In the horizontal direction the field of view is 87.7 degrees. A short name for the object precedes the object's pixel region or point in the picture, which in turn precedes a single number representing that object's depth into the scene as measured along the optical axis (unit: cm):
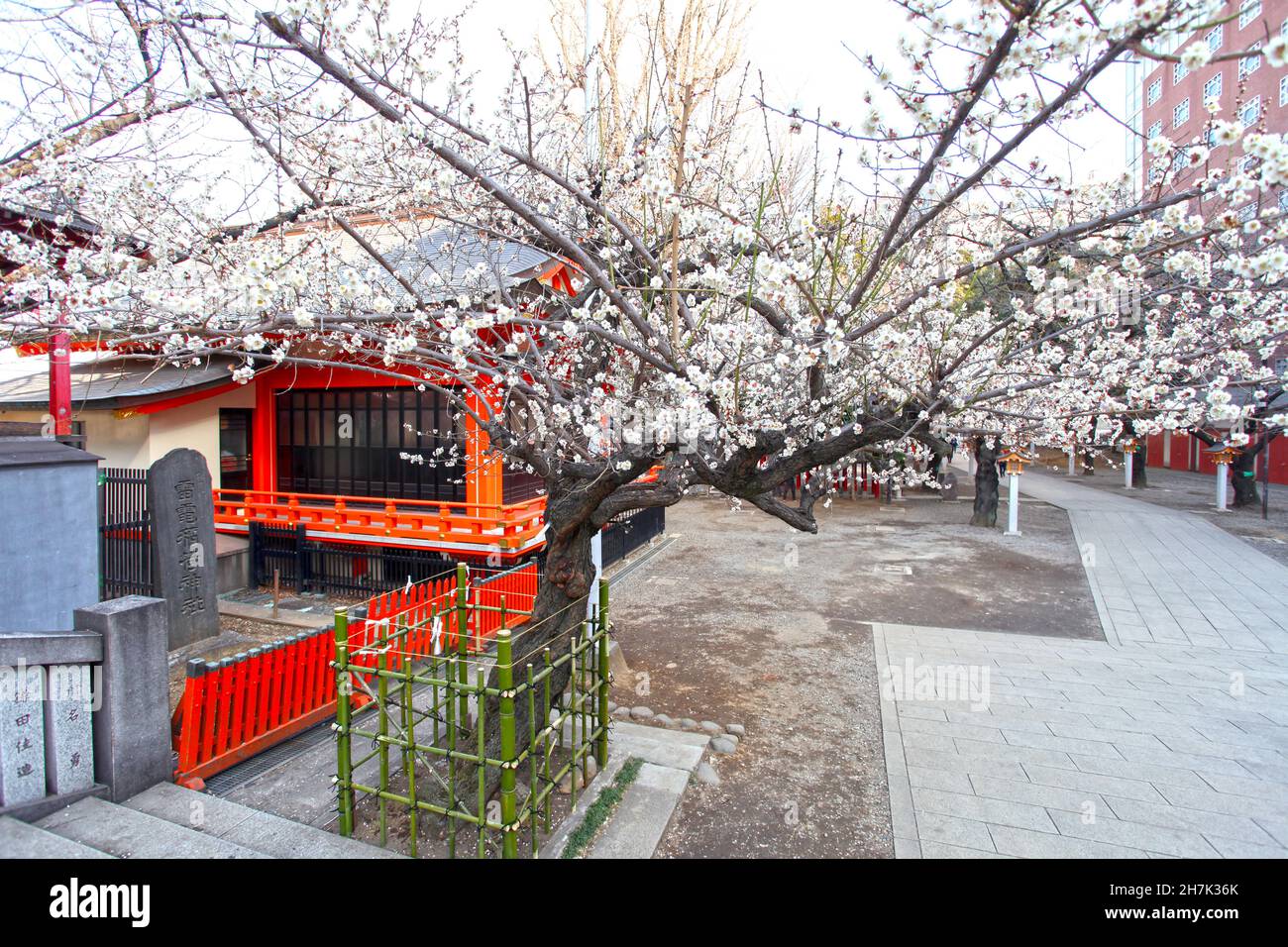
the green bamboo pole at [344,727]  449
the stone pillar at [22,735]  417
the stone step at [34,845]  373
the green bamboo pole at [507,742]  407
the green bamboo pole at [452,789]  425
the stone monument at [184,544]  884
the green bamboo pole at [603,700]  547
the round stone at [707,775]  558
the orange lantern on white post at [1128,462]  2580
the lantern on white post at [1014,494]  1707
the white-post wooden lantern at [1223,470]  2003
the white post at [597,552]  891
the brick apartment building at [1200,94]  2389
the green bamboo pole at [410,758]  429
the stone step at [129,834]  393
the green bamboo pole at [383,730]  439
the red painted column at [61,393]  822
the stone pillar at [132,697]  460
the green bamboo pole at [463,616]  473
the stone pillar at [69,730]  443
